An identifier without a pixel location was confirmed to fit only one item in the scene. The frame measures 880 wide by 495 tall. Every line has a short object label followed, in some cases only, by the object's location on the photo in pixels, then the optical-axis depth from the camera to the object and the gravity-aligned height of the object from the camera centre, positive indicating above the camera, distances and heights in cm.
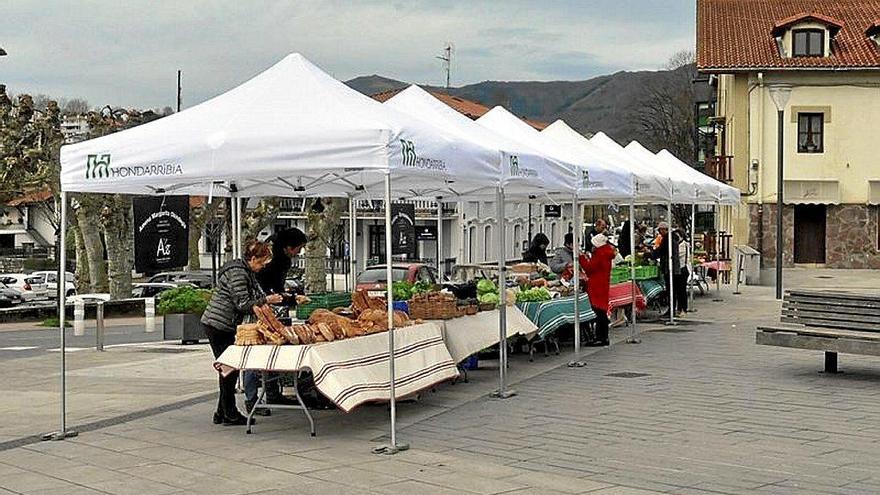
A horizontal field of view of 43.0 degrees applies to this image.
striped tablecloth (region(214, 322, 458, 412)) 948 -110
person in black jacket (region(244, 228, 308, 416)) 1064 -41
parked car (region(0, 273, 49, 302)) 5097 -219
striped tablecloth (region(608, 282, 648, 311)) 1866 -99
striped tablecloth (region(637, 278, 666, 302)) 2123 -98
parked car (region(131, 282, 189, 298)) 4397 -205
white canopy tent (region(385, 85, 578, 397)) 1179 +86
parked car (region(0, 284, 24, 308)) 4848 -257
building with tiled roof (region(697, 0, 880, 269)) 4347 +330
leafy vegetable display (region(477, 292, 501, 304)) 1394 -76
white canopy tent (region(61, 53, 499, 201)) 916 +80
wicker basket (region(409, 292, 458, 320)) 1218 -76
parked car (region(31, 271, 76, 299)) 5140 -197
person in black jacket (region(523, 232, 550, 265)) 2147 -26
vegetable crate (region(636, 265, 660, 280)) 2097 -67
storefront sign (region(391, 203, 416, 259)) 3008 +25
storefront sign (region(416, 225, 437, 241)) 3651 +5
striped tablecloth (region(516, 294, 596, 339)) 1506 -106
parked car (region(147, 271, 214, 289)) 4682 -177
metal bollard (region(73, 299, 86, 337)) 2142 -156
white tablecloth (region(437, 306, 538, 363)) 1224 -109
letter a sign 2523 +12
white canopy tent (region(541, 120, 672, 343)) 1750 +121
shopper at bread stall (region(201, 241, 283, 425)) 1016 -59
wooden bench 1277 -105
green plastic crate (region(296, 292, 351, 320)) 1338 -79
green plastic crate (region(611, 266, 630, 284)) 1927 -65
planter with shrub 2025 -142
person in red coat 1666 -52
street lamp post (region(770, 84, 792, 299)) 2755 +256
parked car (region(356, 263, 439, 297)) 2386 -79
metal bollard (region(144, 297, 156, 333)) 2266 -154
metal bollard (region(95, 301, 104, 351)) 1973 -164
